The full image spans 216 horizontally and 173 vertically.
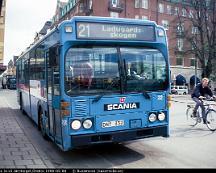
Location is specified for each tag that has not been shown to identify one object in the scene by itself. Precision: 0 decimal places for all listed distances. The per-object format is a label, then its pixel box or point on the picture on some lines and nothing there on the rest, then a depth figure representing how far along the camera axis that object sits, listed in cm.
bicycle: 1204
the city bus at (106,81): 753
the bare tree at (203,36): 4822
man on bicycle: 1238
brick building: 6119
